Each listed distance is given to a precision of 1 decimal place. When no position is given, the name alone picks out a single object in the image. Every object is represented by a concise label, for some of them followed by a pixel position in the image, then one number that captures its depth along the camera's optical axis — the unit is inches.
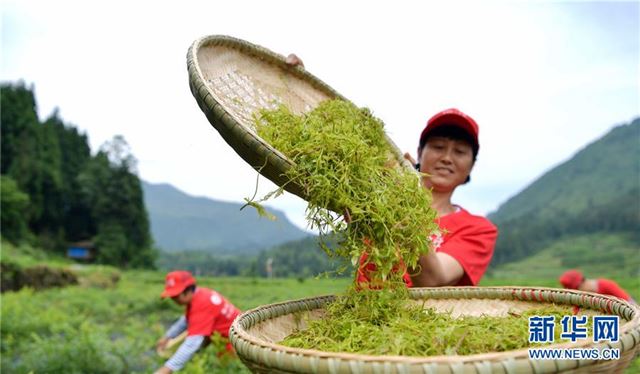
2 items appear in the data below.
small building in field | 1742.1
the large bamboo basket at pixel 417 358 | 48.3
